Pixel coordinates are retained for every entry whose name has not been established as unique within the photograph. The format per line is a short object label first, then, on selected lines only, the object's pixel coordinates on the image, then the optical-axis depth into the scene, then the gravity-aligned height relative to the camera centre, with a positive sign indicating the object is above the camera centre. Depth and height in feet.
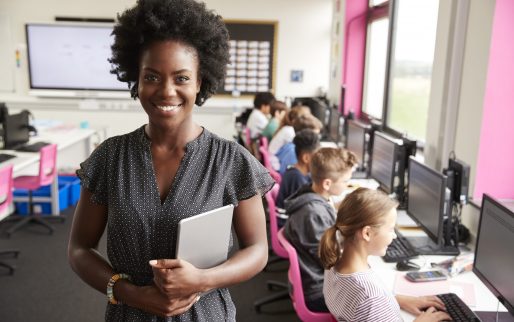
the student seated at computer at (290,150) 14.25 -2.34
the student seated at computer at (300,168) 10.68 -2.15
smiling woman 3.63 -0.88
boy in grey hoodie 7.63 -2.27
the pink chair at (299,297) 7.19 -3.29
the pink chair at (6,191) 11.76 -3.08
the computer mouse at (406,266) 7.27 -2.82
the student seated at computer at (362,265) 5.52 -2.27
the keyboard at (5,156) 13.28 -2.54
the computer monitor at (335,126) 15.99 -1.85
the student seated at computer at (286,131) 15.28 -1.89
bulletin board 22.79 +0.55
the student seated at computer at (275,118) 17.80 -1.75
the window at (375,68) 17.40 +0.15
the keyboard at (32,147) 14.65 -2.50
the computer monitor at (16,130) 14.39 -1.99
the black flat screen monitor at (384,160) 10.34 -1.92
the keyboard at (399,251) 7.57 -2.78
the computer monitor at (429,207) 7.59 -2.15
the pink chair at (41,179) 14.29 -3.47
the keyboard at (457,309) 5.62 -2.72
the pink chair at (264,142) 16.55 -2.46
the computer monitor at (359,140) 12.60 -1.83
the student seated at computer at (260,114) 19.08 -1.73
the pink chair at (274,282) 9.71 -4.77
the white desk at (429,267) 6.18 -2.87
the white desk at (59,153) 13.78 -2.69
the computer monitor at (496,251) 5.37 -2.01
